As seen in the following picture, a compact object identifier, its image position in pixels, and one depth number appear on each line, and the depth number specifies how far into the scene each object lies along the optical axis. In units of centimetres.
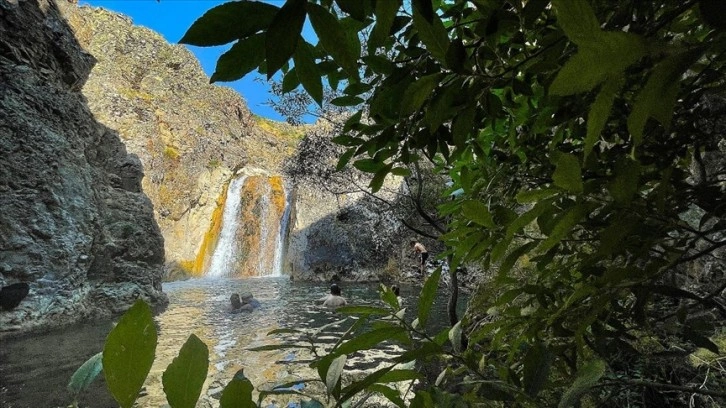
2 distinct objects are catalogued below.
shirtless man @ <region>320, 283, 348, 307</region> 1037
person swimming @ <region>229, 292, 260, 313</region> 1022
